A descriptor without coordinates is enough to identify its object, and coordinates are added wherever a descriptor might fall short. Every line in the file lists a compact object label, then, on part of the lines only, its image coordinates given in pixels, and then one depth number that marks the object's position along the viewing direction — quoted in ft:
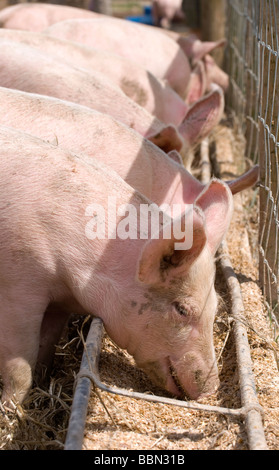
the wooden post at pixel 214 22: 30.14
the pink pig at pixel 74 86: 15.62
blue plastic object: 46.85
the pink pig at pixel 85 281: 9.86
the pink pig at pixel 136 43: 23.80
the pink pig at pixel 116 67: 19.26
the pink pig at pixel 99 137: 12.72
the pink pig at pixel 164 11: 47.91
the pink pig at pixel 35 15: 27.96
